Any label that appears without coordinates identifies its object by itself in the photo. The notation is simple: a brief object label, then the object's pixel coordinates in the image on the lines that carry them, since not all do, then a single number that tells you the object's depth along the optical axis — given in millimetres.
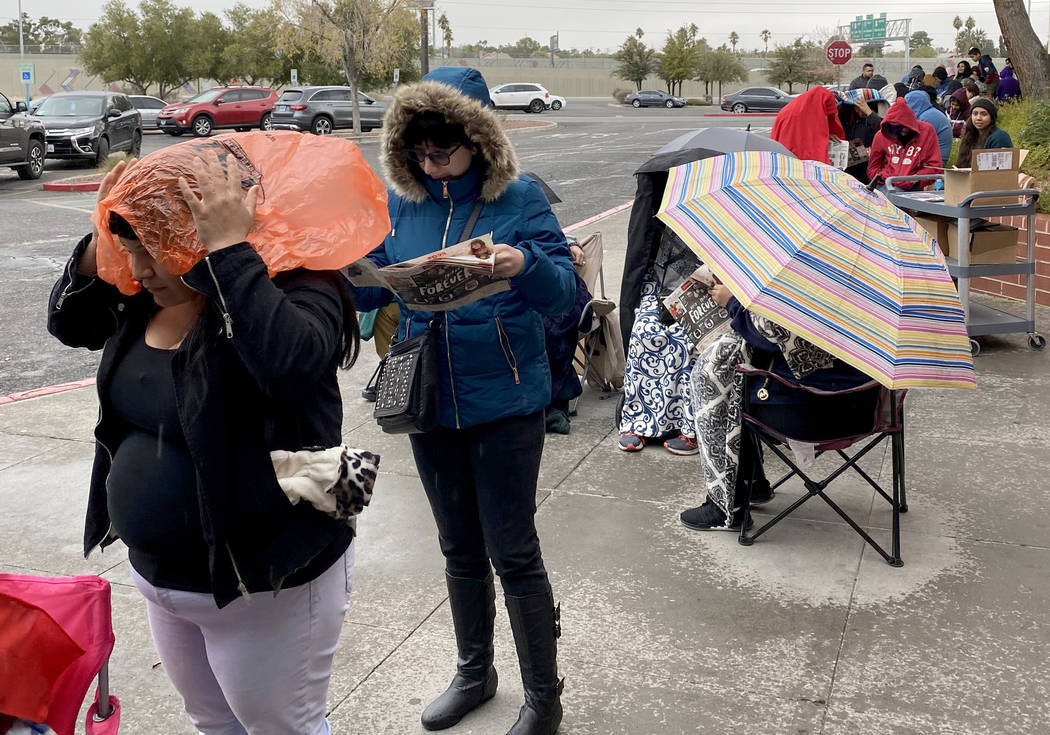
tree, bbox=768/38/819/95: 71188
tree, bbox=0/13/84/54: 77000
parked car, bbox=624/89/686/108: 58844
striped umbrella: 3650
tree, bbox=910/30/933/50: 136000
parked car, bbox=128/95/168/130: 39500
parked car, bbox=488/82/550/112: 52375
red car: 33688
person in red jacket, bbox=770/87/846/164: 8656
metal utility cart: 6984
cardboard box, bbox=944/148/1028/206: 6938
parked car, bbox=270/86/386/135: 33938
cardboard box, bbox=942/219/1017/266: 7367
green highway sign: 67250
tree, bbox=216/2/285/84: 51375
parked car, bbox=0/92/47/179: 20797
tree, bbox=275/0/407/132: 35531
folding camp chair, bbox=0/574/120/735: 1965
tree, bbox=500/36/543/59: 112688
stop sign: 33994
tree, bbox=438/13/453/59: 81312
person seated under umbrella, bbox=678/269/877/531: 4168
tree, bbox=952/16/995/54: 77625
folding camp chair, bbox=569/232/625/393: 6383
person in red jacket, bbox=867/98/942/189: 9406
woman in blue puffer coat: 2900
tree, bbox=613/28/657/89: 73500
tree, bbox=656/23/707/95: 71500
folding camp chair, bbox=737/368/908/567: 4152
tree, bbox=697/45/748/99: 72625
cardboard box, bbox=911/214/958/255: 7793
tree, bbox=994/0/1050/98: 13492
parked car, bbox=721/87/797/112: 53250
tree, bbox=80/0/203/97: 52188
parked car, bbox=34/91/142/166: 23812
